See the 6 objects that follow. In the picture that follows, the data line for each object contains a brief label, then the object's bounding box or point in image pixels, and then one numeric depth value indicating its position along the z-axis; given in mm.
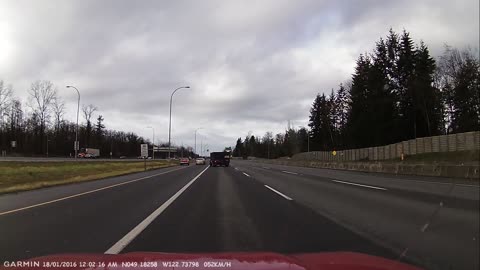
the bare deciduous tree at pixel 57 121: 118188
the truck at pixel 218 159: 69562
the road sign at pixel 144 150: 48812
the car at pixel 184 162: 86594
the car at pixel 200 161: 86706
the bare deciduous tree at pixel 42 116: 111169
